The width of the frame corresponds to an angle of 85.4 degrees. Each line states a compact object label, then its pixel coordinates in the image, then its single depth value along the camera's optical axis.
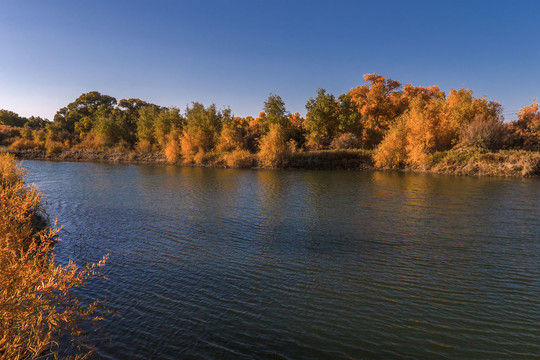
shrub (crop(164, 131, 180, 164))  62.96
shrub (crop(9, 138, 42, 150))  77.94
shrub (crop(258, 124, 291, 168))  50.69
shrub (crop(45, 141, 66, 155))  75.54
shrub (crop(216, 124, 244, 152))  60.66
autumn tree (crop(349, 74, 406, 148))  66.81
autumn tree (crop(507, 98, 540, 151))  45.94
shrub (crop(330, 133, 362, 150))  57.25
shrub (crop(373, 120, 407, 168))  45.94
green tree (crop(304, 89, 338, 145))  63.19
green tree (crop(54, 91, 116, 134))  97.56
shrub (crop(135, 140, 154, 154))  73.50
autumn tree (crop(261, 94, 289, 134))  66.62
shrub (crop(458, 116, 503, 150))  43.08
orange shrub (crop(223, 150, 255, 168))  52.47
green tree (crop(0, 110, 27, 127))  108.75
